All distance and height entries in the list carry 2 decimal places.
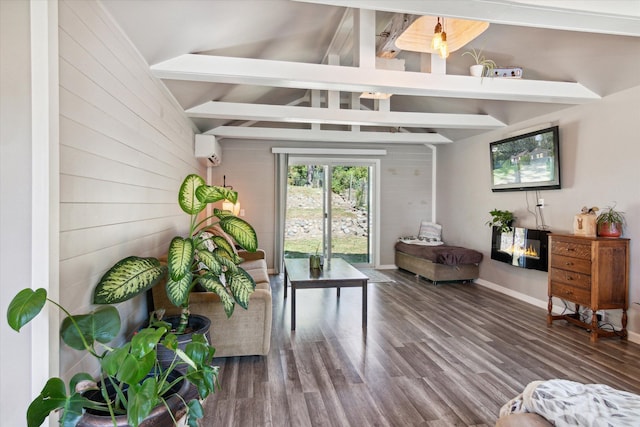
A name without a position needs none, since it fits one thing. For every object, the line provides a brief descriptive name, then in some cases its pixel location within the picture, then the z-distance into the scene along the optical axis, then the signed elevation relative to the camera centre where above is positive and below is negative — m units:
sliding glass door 6.70 +0.00
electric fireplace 4.34 -0.51
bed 5.56 -0.87
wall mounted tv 4.21 +0.65
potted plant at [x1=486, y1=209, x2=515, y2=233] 4.93 -0.13
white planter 3.47 +1.42
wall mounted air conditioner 5.10 +0.93
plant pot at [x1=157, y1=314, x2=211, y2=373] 2.21 -0.85
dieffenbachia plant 1.87 -0.35
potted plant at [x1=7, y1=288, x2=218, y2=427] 1.14 -0.65
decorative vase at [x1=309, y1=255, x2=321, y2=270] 4.19 -0.67
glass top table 3.64 -0.76
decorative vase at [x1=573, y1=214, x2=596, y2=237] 3.51 -0.15
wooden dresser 3.32 -0.65
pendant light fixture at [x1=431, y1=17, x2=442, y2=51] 2.26 +1.14
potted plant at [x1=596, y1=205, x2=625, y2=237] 3.41 -0.13
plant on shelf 3.48 +1.53
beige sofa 2.79 -0.93
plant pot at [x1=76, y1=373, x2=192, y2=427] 1.29 -0.81
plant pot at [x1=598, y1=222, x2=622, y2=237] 3.40 -0.18
